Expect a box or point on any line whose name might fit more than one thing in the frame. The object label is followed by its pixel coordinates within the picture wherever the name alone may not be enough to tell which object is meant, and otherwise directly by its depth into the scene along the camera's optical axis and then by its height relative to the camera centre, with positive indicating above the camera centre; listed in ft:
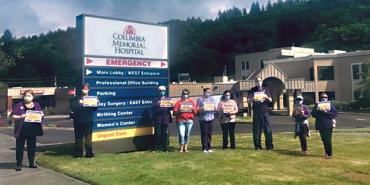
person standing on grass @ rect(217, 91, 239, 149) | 43.75 -1.09
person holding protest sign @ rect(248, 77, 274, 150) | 43.11 -0.88
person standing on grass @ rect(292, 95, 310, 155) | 40.78 -1.61
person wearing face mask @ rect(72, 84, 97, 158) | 41.01 -1.52
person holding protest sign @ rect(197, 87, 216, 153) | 42.60 -1.09
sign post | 42.99 +3.18
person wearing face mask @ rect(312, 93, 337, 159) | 38.78 -1.89
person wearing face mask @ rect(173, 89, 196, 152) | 42.75 -0.97
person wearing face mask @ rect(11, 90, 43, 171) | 36.47 -1.77
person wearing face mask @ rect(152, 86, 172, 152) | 44.62 -1.37
